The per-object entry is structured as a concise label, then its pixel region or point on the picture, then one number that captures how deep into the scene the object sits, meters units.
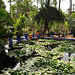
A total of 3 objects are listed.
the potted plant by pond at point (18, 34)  12.51
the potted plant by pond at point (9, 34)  7.64
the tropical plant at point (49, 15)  18.00
